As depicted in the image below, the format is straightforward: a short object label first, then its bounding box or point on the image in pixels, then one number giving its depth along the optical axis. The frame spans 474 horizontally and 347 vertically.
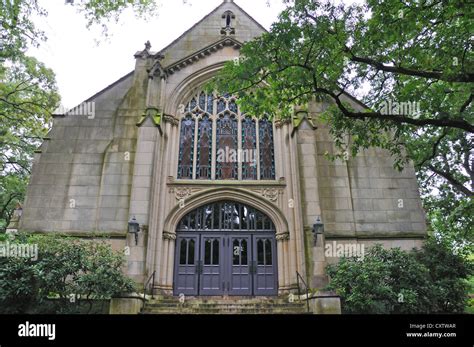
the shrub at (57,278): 10.32
